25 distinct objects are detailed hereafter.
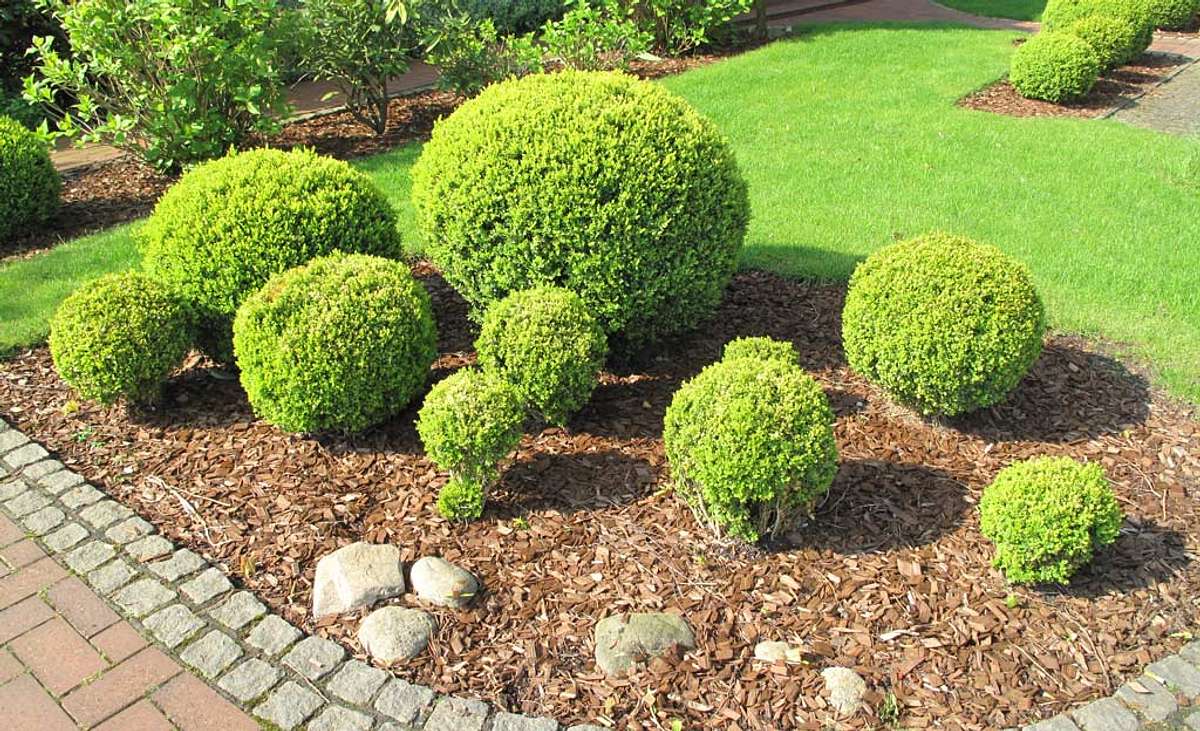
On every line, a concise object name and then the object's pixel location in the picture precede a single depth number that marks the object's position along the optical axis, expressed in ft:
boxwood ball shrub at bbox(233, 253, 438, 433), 16.21
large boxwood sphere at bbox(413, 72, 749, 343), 17.10
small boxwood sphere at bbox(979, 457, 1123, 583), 13.17
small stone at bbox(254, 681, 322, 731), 12.23
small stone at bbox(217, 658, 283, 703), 12.65
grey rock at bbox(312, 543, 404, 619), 13.91
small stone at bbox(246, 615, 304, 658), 13.34
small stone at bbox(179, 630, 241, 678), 13.06
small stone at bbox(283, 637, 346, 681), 12.93
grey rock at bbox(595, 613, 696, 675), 12.89
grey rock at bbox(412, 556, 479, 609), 13.92
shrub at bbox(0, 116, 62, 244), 26.63
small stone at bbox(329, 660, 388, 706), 12.51
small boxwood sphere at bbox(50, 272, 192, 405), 17.58
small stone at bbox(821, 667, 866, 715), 12.20
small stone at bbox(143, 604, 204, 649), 13.57
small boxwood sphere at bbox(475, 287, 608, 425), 16.30
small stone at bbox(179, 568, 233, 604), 14.28
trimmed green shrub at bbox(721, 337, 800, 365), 16.03
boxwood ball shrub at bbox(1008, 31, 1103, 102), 37.58
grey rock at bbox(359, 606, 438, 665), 13.10
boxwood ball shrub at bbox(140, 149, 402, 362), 18.54
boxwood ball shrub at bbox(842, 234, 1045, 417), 15.87
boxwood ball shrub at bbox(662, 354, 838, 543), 13.61
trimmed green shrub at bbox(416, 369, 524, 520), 14.92
